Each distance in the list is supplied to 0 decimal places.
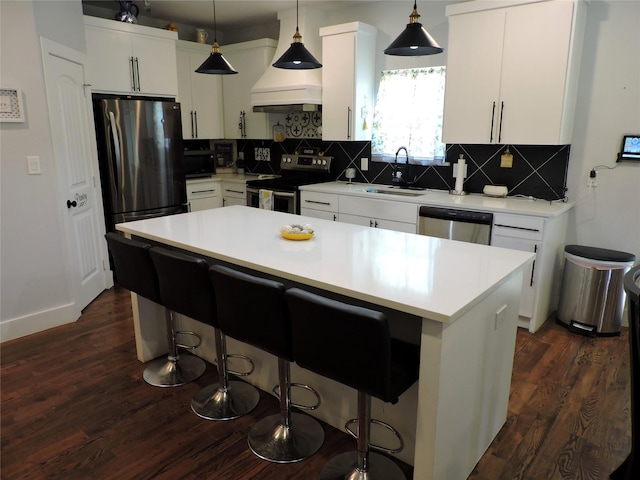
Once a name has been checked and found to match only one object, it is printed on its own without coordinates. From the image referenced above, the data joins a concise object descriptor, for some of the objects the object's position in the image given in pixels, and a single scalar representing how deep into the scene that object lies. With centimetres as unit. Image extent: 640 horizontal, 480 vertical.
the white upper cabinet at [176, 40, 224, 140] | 514
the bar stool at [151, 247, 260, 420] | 209
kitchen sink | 416
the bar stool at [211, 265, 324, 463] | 179
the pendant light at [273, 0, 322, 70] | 273
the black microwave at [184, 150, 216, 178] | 538
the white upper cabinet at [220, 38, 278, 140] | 511
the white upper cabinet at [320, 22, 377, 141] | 427
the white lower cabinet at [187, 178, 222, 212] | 520
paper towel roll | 396
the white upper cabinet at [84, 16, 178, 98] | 414
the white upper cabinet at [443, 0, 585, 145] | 320
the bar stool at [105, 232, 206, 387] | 236
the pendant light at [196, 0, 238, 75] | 303
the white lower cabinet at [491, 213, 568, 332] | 327
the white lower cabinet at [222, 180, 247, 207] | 528
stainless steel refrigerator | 414
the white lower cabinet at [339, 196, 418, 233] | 385
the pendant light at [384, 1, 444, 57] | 229
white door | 337
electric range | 467
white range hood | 454
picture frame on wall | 303
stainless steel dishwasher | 347
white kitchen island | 159
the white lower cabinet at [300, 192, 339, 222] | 438
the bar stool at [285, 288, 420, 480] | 150
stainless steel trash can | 323
